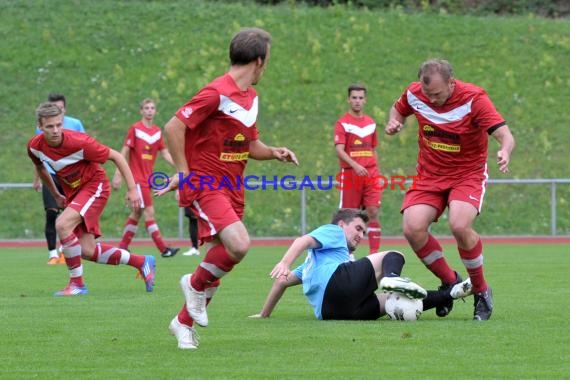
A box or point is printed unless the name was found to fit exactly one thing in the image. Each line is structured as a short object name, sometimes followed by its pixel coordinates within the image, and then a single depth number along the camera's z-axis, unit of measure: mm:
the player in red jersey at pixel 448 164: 18406
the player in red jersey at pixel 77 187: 22703
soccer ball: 18187
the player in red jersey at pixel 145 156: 36312
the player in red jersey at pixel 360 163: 32594
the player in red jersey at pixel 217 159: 15336
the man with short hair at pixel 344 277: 17984
